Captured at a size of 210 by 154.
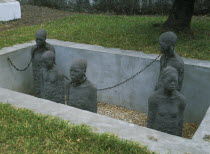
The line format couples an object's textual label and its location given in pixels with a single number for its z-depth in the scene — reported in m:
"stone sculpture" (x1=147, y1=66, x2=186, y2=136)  4.57
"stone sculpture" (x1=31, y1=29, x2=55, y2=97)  6.49
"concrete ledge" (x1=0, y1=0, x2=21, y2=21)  12.20
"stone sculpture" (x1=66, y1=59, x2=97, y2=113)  5.14
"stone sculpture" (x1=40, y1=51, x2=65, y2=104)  5.84
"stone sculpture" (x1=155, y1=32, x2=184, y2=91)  5.19
